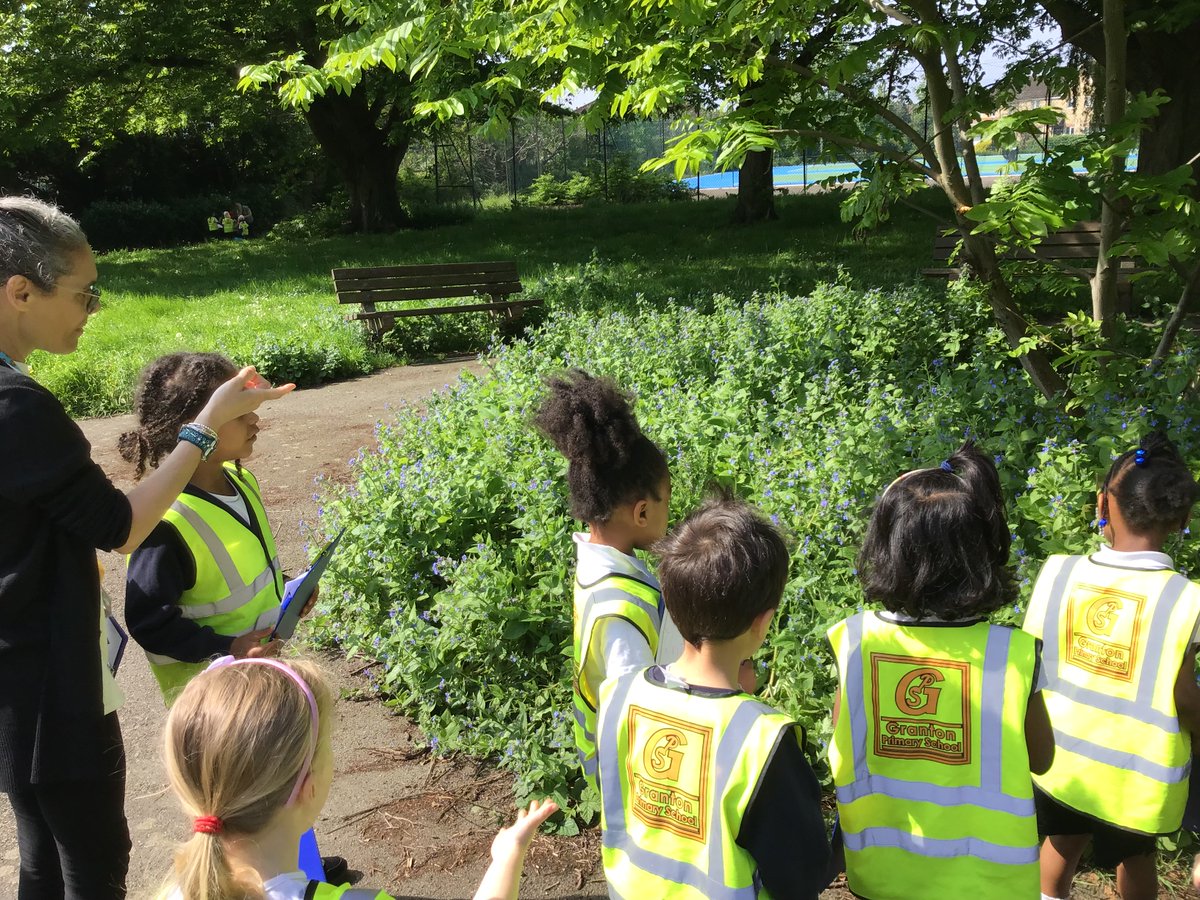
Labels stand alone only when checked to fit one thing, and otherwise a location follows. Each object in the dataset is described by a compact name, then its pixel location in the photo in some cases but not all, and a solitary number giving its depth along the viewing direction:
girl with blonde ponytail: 1.42
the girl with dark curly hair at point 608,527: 2.19
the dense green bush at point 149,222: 28.78
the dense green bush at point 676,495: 3.46
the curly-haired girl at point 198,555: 2.49
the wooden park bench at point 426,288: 11.32
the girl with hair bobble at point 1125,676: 2.23
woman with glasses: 1.87
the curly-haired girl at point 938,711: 1.89
